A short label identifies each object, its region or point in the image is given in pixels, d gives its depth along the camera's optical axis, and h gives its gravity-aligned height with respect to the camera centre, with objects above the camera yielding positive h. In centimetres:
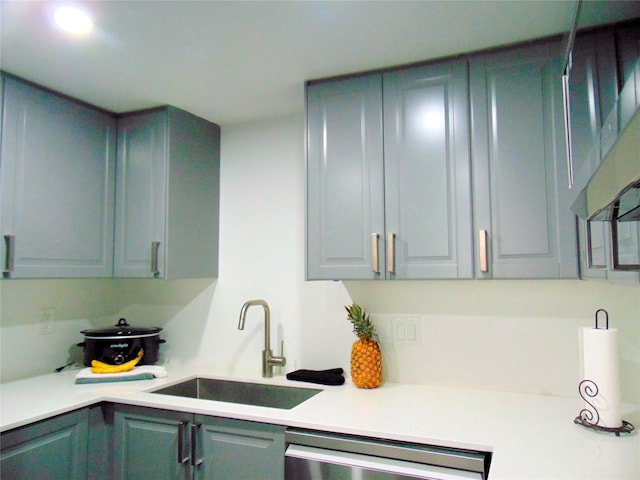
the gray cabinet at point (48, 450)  165 -68
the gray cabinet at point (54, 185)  204 +42
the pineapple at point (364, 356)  204 -38
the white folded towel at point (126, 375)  221 -51
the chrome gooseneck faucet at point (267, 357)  231 -43
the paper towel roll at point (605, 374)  151 -35
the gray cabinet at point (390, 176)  186 +40
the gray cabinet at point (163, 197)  238 +39
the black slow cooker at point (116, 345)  238 -38
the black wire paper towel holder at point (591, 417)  149 -50
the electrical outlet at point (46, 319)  247 -26
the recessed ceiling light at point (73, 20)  156 +87
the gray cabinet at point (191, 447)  171 -70
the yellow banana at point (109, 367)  228 -48
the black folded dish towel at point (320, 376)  212 -49
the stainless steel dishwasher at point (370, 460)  143 -63
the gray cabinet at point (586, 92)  105 +50
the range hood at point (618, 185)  45 +11
